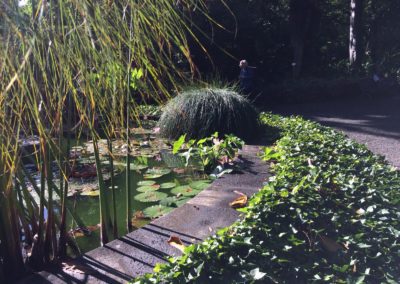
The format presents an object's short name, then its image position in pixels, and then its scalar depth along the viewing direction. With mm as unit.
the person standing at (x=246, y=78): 13586
